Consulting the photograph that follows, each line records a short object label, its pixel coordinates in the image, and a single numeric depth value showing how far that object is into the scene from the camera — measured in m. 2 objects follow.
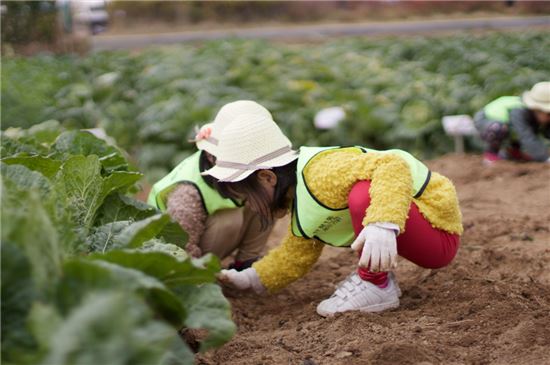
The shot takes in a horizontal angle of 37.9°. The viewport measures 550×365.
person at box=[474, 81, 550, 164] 6.05
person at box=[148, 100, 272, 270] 3.72
